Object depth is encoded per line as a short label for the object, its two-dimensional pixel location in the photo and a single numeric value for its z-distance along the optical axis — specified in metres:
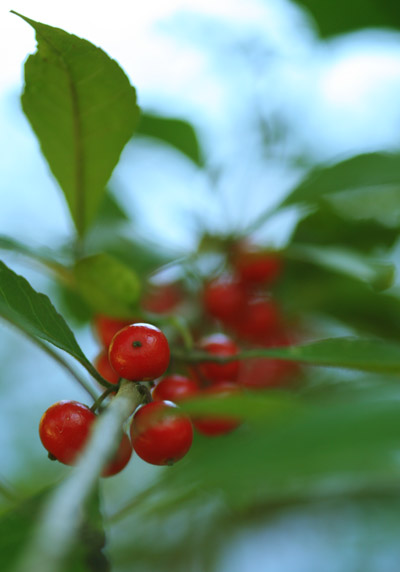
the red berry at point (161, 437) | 0.21
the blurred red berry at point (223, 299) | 0.27
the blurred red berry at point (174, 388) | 0.23
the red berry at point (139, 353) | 0.22
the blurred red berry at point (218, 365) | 0.24
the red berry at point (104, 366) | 0.24
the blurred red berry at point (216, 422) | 0.23
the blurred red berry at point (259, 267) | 0.27
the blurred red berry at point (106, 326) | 0.25
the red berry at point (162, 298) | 0.28
